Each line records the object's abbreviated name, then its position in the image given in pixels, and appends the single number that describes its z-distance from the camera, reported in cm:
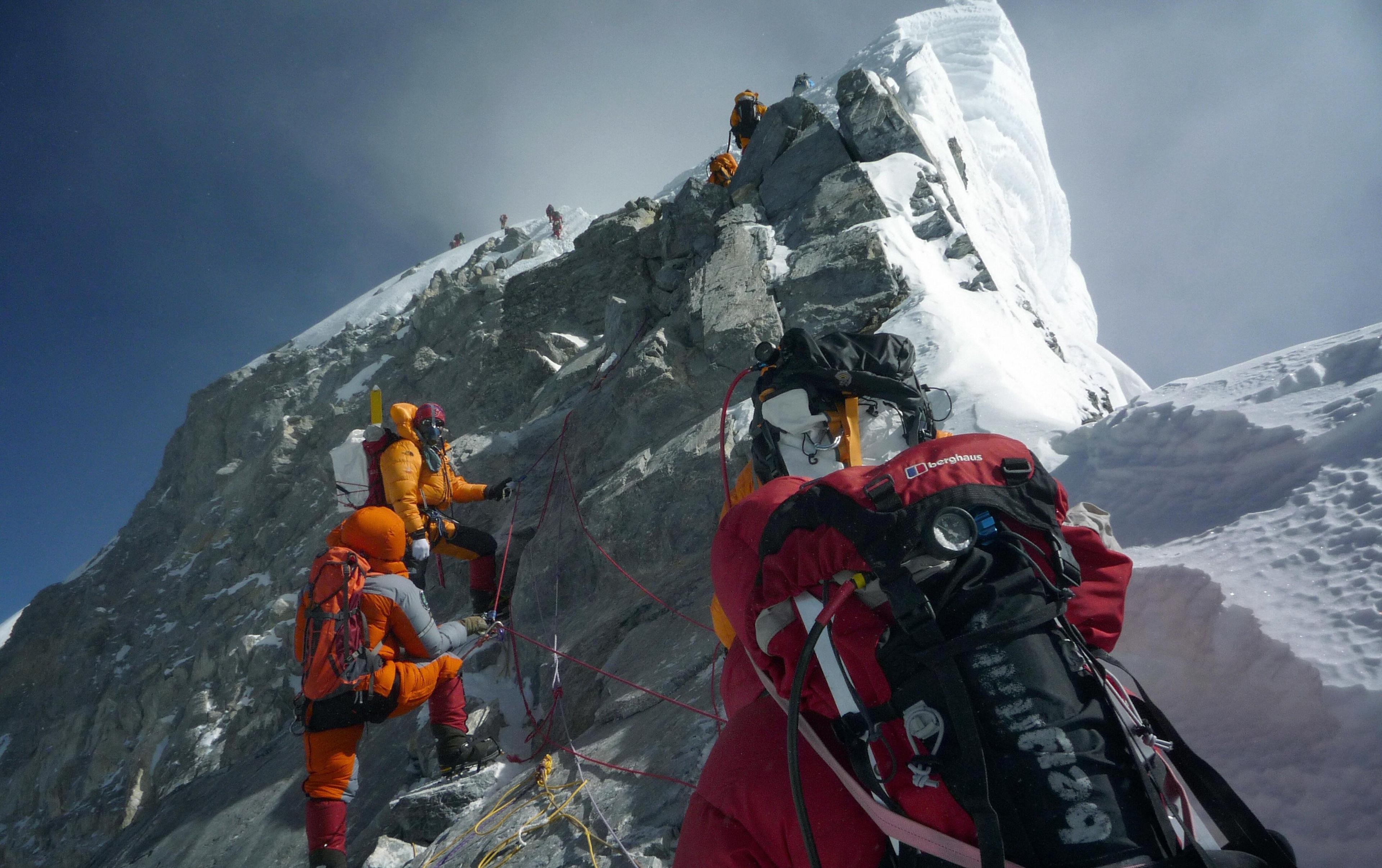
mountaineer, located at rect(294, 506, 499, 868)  385
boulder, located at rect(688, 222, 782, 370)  659
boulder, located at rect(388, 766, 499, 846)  388
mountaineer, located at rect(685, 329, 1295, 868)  108
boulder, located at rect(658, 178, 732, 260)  1045
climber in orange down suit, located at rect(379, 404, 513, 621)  589
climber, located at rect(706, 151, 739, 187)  1170
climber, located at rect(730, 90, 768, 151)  1285
